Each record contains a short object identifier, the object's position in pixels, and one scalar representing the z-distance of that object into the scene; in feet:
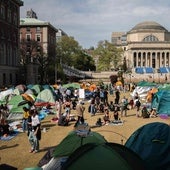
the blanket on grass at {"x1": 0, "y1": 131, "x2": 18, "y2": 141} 38.15
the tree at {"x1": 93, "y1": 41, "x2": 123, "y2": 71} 211.02
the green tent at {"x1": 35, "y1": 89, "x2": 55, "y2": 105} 66.92
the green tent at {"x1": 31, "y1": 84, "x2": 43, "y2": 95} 79.64
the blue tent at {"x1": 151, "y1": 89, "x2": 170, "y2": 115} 55.60
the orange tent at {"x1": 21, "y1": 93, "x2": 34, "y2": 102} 61.43
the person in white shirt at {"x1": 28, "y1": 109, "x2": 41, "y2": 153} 31.68
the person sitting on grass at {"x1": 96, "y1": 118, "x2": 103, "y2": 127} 45.90
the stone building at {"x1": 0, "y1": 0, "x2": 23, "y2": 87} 119.25
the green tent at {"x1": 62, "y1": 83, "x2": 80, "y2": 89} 96.69
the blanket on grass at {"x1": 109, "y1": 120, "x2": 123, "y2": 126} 46.41
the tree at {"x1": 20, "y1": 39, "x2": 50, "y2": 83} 150.89
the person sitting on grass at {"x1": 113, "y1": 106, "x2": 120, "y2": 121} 48.66
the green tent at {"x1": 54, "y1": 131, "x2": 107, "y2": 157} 25.71
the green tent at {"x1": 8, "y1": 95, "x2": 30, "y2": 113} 51.86
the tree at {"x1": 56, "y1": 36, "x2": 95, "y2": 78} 191.87
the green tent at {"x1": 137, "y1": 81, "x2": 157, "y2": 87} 97.00
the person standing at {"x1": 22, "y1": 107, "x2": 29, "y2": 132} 40.32
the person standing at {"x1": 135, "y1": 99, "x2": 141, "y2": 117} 54.00
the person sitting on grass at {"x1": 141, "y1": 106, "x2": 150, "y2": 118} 52.45
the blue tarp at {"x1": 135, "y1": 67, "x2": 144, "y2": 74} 219.82
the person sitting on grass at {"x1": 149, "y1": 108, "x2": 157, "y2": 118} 53.41
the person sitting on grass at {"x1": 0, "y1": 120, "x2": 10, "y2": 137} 39.78
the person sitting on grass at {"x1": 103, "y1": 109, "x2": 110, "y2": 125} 46.80
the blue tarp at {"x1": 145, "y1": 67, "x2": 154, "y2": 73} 224.85
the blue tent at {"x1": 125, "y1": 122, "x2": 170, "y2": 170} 22.57
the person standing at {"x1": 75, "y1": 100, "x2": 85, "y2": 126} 43.21
